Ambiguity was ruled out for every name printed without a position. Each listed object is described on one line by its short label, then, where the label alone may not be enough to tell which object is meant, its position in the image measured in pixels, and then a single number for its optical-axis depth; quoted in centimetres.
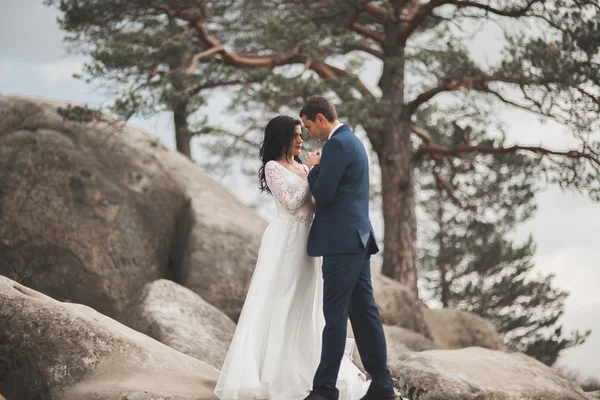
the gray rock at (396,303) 1253
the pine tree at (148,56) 1216
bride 562
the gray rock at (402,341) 1034
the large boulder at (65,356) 602
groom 538
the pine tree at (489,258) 1664
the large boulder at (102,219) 1114
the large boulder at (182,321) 855
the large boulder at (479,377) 732
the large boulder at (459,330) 1465
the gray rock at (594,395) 828
